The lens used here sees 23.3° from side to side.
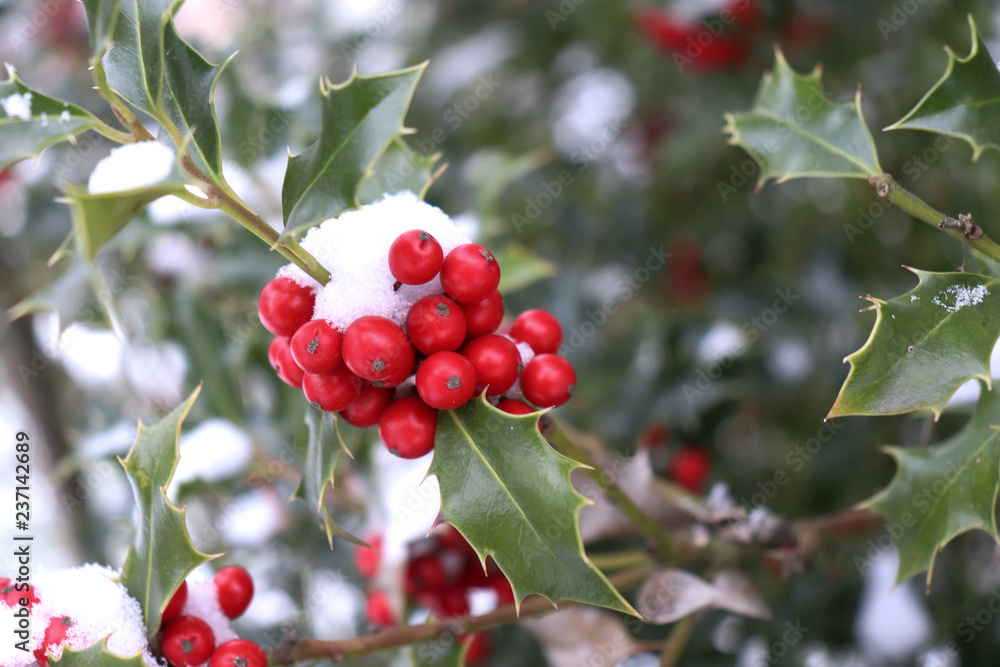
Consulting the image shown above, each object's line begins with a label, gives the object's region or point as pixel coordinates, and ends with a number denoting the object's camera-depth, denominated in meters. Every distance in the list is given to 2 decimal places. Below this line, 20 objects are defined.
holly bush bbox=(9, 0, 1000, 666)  0.36
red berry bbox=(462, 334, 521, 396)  0.36
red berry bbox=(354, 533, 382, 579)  0.43
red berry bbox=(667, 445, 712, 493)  0.47
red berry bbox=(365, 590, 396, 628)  0.42
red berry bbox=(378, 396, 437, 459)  0.36
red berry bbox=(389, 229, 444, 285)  0.35
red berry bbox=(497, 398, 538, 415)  0.36
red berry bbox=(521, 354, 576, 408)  0.36
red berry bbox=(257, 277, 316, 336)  0.36
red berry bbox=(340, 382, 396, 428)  0.36
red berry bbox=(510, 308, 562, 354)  0.37
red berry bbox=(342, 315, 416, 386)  0.35
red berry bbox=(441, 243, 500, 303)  0.35
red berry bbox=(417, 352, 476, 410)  0.35
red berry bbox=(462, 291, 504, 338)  0.36
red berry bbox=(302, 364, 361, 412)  0.36
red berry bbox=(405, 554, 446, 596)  0.41
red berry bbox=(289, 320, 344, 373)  0.35
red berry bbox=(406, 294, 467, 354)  0.36
